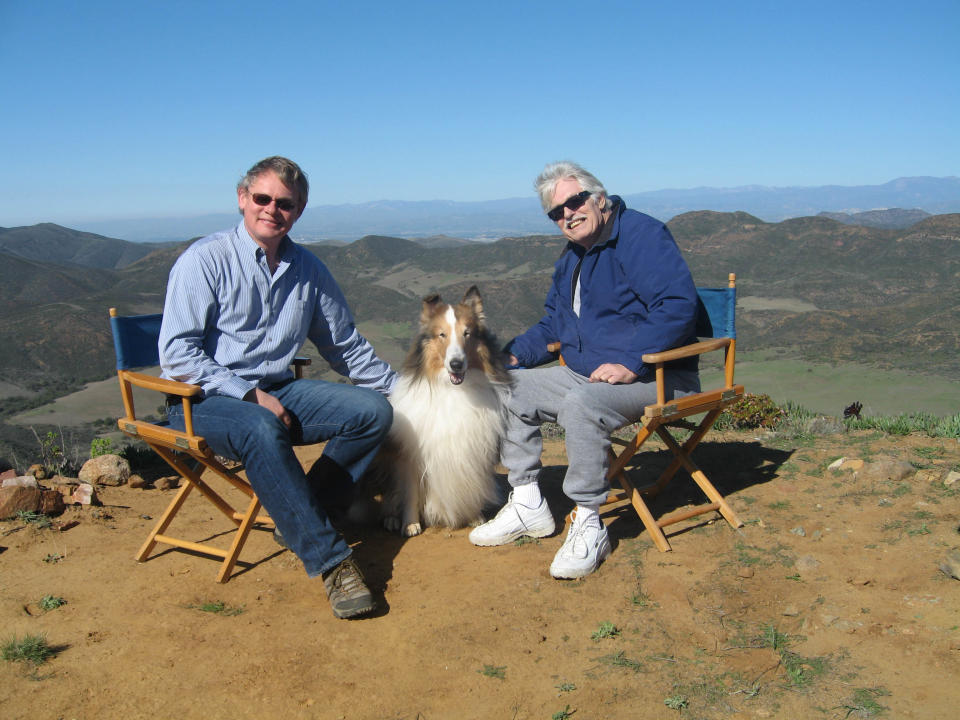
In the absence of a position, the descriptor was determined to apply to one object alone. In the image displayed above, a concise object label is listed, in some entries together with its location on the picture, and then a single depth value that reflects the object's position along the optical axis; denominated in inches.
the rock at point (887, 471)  158.7
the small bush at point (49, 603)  121.2
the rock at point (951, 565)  113.1
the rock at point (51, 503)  161.0
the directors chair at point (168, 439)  127.3
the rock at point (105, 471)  187.6
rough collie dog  151.6
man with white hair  135.5
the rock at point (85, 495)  170.2
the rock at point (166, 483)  192.4
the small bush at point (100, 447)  209.8
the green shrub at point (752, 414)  229.8
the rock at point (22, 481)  163.6
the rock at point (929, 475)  155.9
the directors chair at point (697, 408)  134.0
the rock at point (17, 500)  157.2
